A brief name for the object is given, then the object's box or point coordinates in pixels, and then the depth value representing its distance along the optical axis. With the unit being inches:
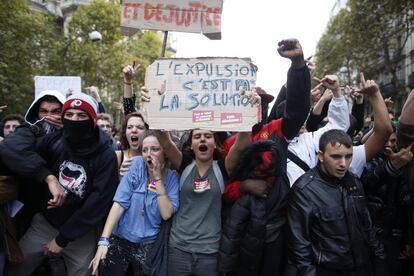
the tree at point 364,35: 845.2
